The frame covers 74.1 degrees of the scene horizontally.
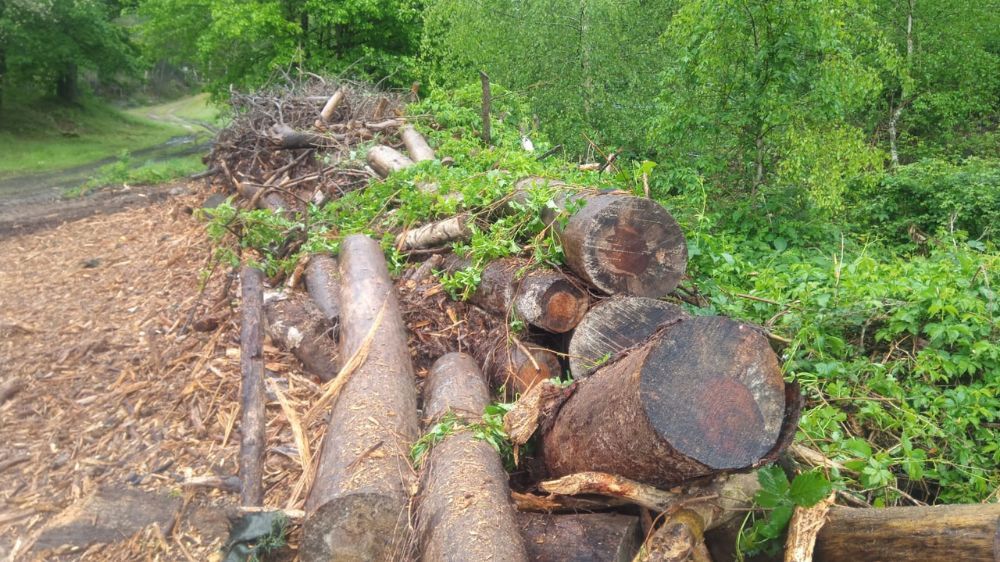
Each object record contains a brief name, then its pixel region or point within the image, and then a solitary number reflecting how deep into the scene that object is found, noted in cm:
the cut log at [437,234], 545
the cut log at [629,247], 408
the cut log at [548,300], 418
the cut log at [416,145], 880
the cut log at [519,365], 416
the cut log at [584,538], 261
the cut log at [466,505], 254
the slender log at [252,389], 381
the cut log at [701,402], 224
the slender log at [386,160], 816
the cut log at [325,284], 530
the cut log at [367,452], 294
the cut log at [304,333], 486
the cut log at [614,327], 385
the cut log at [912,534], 218
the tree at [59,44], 2144
